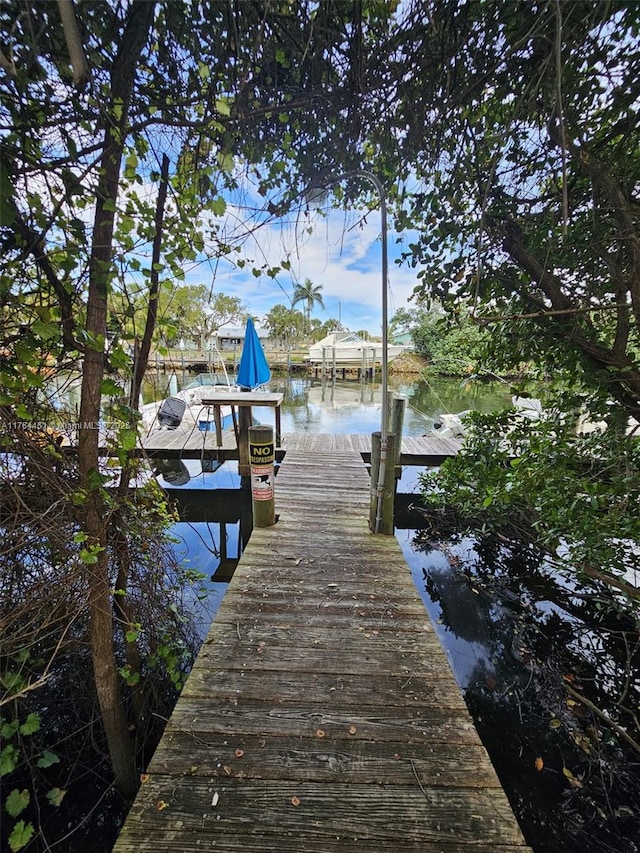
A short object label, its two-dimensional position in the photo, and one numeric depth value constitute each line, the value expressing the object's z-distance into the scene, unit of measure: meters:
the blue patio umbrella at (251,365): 6.39
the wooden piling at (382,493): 2.83
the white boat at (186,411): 7.48
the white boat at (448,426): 7.55
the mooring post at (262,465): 2.80
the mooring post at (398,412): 3.38
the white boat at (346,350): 22.27
